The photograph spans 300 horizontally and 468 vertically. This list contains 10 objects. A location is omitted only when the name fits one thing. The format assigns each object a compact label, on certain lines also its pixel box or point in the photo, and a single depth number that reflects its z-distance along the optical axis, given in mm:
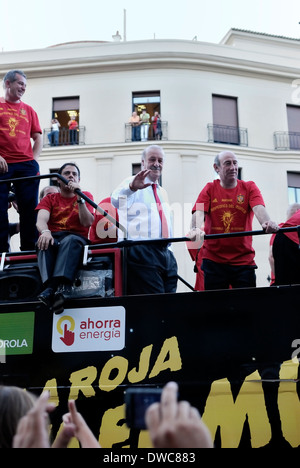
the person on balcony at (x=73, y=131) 18672
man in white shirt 3988
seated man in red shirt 3814
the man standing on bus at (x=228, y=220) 4129
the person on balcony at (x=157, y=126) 18031
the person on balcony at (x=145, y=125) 18141
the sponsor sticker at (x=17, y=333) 3768
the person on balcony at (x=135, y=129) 18172
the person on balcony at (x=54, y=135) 18484
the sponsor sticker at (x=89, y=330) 3646
